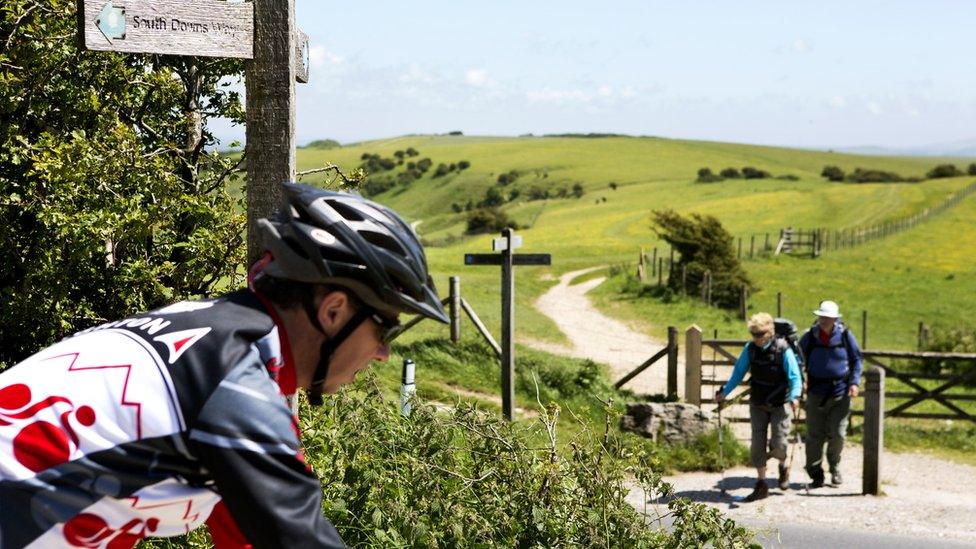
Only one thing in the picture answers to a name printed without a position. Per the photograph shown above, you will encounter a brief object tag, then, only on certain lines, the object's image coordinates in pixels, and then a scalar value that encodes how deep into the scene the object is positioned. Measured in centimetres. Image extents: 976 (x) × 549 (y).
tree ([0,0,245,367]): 656
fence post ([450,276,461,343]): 1889
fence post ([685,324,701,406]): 1689
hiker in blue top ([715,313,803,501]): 1077
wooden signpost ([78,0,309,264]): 431
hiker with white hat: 1141
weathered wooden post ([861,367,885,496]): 1169
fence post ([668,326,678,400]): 1712
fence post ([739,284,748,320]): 3177
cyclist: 178
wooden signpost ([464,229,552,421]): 1456
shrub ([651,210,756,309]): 3484
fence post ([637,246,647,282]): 4110
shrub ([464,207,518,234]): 8081
